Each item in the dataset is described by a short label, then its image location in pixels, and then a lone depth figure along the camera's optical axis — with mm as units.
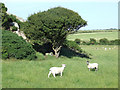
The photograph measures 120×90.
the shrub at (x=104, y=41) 104112
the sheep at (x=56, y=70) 14888
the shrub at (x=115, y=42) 103562
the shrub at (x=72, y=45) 55844
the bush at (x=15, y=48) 30500
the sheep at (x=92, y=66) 19050
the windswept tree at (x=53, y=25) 39344
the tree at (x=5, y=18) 41112
